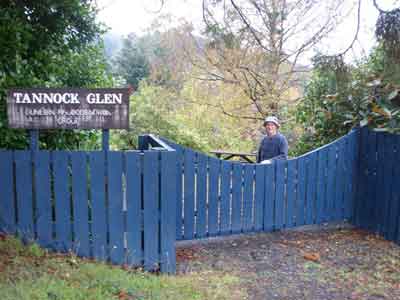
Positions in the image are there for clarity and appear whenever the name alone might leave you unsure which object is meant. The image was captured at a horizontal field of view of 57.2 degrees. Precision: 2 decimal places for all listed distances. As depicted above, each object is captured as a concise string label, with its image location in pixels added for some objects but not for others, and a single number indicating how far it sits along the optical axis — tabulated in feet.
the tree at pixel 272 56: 39.73
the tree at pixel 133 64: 80.48
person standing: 17.25
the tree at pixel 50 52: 13.58
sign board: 11.65
